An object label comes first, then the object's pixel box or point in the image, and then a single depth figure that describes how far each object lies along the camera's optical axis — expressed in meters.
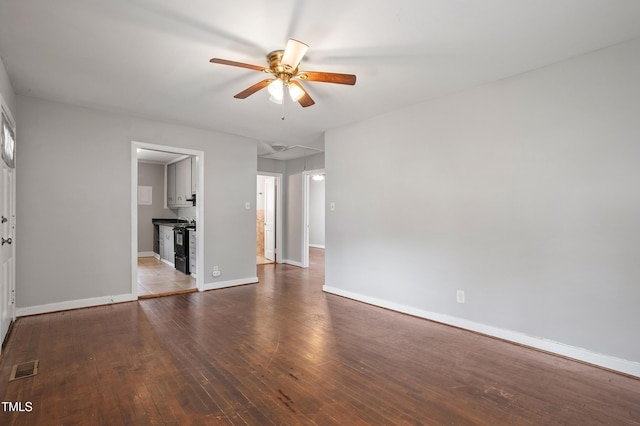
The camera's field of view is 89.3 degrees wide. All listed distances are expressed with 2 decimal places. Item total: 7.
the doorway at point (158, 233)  4.37
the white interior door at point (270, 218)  7.85
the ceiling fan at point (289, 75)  2.28
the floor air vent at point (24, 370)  2.34
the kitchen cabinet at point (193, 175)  6.68
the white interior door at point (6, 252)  2.85
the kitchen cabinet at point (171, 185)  7.86
